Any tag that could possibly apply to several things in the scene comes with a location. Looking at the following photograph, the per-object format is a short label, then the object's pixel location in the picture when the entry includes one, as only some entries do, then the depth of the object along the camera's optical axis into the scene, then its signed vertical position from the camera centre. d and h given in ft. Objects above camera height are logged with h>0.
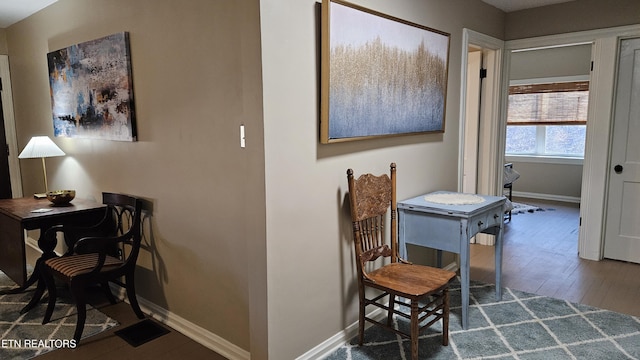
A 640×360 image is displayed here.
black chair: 8.43 -2.90
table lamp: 11.38 -0.66
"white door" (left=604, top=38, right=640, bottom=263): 12.00 -1.31
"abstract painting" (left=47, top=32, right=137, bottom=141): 9.34 +0.83
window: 21.62 +0.13
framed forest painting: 7.21 +0.93
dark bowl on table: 10.50 -1.76
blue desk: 8.43 -2.10
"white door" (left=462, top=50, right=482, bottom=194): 13.50 -0.02
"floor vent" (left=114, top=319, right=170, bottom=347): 8.53 -4.24
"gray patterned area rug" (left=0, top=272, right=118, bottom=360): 8.27 -4.25
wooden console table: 9.55 -2.24
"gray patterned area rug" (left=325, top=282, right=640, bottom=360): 7.81 -4.17
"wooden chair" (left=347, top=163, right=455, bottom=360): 7.33 -2.78
